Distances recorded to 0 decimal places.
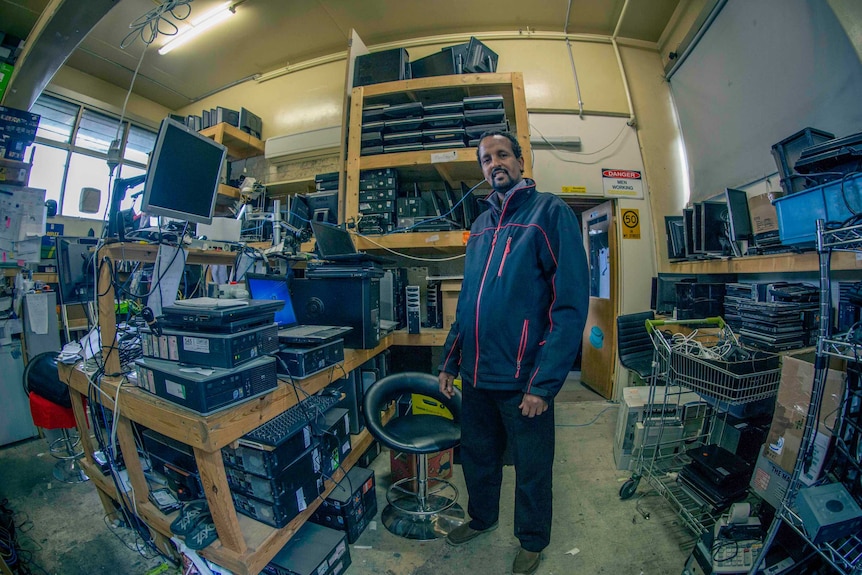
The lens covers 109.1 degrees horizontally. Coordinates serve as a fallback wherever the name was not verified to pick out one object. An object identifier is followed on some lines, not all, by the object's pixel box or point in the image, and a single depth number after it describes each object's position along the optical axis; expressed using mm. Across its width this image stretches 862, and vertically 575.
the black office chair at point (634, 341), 2335
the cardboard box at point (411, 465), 1627
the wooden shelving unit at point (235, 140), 3377
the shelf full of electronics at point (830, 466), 774
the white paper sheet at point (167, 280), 1182
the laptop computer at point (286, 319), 1177
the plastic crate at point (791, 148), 1426
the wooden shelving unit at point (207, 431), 848
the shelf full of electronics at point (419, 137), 2131
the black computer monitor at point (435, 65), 2406
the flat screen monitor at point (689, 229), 2268
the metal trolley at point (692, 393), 1252
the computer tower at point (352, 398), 1633
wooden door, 2910
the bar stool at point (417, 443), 1272
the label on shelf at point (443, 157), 2066
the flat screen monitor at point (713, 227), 2113
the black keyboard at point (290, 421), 1051
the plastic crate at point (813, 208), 931
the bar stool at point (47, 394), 1553
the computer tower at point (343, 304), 1547
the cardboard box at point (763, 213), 1701
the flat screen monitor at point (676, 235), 2494
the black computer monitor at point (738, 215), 1870
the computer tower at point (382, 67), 2400
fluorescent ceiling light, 2992
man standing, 1055
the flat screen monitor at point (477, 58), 2377
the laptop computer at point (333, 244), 1572
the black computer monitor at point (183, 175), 1131
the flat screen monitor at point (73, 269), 1425
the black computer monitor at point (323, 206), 2455
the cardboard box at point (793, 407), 1073
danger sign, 2873
